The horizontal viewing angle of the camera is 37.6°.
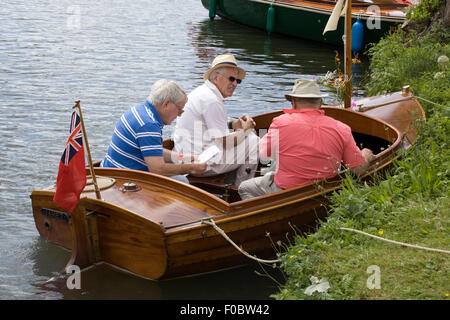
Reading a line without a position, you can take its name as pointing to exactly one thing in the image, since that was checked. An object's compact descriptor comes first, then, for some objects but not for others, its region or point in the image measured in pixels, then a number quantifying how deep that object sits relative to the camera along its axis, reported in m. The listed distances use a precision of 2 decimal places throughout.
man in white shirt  6.69
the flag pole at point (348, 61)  8.69
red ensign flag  5.17
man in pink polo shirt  5.91
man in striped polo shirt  6.09
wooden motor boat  5.48
